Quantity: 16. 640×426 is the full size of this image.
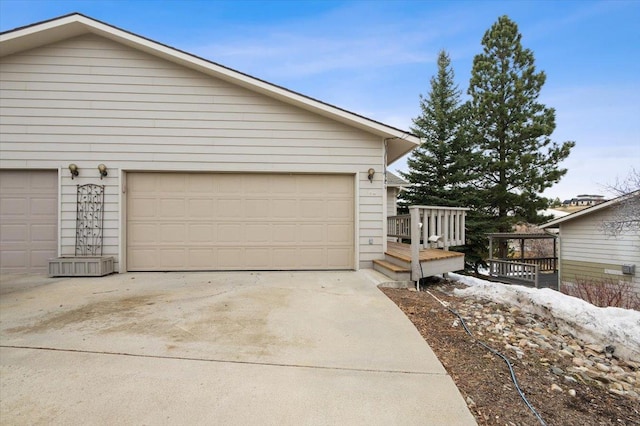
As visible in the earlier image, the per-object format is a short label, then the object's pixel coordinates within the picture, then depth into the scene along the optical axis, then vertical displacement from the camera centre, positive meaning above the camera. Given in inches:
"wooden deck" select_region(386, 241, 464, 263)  210.8 -27.2
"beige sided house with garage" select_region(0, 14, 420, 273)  231.9 +41.5
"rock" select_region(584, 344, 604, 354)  113.0 -47.5
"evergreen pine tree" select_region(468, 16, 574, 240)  640.4 +175.3
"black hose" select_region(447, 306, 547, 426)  74.6 -46.3
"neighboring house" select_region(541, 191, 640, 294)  434.9 -45.3
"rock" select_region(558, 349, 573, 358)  108.9 -47.5
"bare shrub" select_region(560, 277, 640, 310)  209.3 -62.4
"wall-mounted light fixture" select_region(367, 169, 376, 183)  244.5 +33.8
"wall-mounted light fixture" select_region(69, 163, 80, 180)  230.5 +32.8
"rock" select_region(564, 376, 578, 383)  90.8 -47.2
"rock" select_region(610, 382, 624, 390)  89.4 -48.2
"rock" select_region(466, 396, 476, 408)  78.3 -46.9
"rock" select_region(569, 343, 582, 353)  114.3 -48.0
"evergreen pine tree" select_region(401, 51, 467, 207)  640.4 +118.4
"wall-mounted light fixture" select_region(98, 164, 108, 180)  231.9 +33.1
